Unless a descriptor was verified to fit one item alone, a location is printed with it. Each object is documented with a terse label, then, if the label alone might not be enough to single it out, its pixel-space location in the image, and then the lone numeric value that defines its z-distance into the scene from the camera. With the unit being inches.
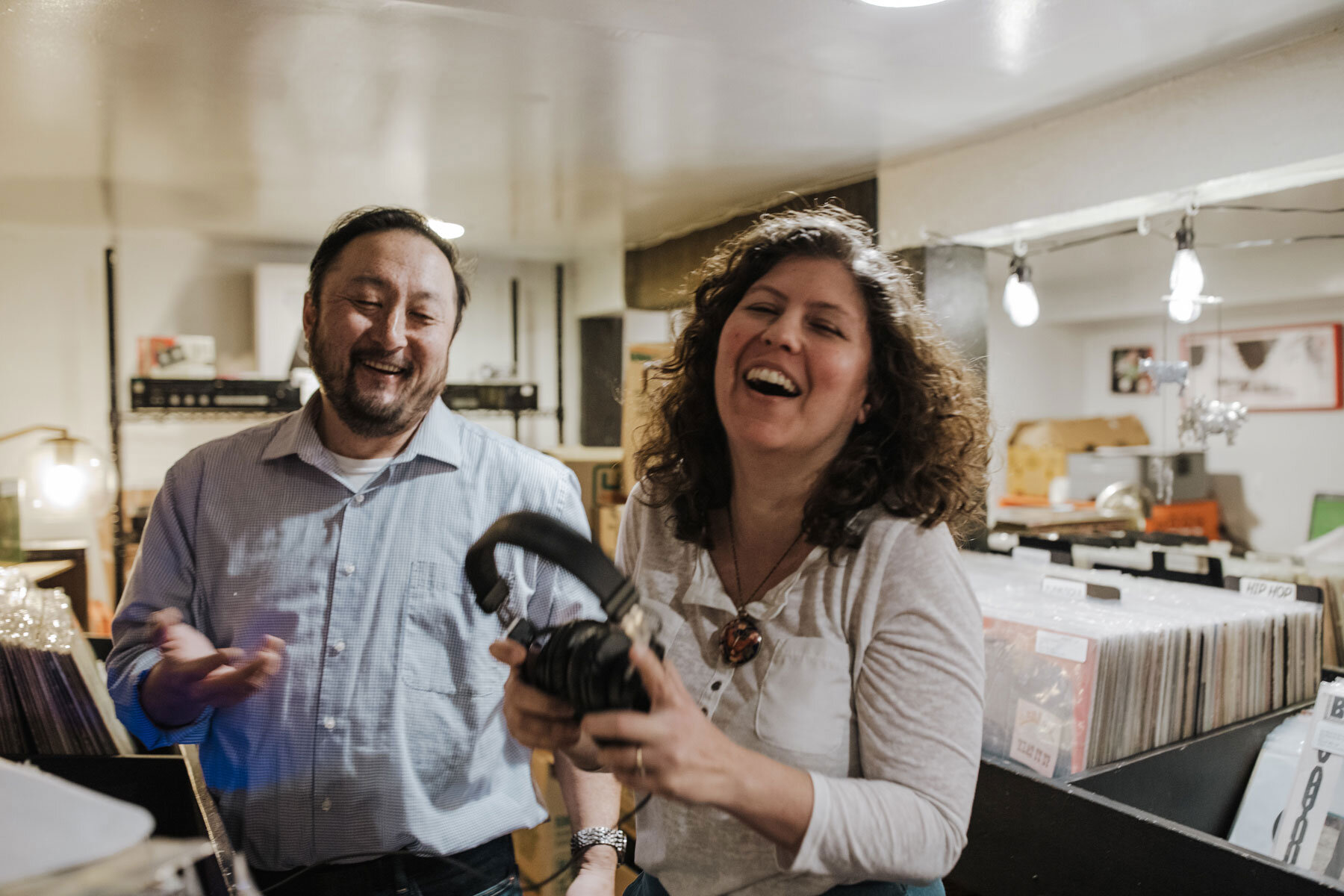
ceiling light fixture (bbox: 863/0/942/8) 69.1
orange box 235.6
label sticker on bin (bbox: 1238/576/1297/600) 82.8
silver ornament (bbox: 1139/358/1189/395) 124.9
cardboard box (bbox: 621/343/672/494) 158.2
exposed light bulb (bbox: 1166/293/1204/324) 103.0
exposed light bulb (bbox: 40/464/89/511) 142.0
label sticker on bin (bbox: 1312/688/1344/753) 66.5
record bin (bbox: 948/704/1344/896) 58.2
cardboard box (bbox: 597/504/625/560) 156.5
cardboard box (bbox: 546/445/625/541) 165.5
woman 32.8
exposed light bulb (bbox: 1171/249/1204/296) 102.1
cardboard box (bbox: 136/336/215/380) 204.1
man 49.2
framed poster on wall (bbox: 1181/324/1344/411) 242.8
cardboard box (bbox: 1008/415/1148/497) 279.0
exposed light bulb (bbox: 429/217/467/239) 170.4
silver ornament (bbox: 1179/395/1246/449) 132.4
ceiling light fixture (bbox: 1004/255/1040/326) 122.3
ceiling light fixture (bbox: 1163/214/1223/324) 102.2
